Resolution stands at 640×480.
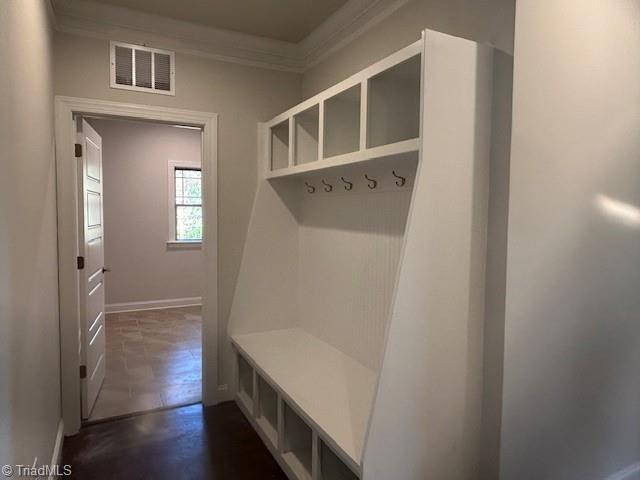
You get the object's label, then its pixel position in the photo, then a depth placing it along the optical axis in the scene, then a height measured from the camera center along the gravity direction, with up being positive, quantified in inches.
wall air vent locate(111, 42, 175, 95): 106.8 +38.0
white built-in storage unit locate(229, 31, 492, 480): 63.2 -12.0
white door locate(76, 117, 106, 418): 107.9 -14.2
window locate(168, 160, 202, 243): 235.6 +7.2
